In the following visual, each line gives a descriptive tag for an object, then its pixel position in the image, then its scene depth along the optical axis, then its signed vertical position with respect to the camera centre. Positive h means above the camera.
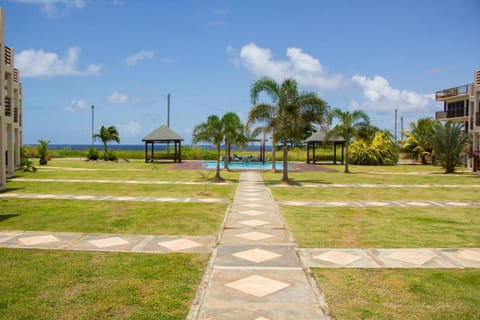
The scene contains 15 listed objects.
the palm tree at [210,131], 19.34 +1.00
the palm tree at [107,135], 40.74 +1.61
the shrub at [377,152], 34.34 +0.04
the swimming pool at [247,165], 30.67 -1.15
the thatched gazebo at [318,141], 33.24 +0.96
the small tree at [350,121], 24.50 +2.01
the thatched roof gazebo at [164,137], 33.44 +1.19
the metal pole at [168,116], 46.91 +4.16
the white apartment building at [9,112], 14.04 +1.77
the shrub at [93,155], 37.41 -0.49
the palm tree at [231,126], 19.58 +1.30
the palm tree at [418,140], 36.32 +1.23
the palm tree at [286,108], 17.36 +2.01
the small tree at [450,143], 23.98 +0.65
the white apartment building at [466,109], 24.38 +3.63
